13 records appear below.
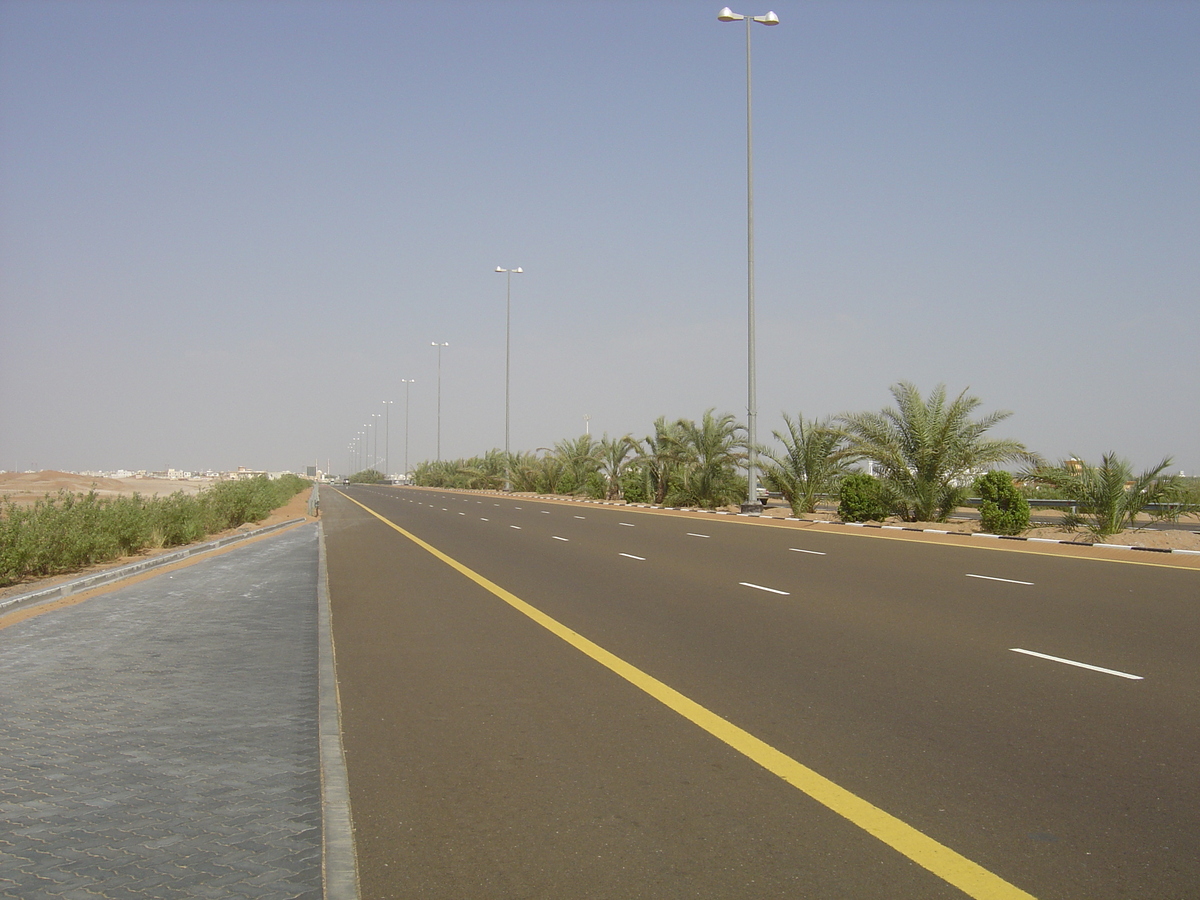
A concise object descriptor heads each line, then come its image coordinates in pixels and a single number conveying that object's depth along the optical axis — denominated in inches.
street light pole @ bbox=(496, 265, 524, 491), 2704.2
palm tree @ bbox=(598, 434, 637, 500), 2135.8
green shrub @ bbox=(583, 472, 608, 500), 2236.7
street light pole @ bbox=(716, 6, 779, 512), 1233.4
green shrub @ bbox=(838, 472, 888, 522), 1200.2
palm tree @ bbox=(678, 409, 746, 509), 1651.1
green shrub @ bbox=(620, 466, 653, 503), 1926.7
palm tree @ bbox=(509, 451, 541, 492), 2864.2
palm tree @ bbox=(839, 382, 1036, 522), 1115.3
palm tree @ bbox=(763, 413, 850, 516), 1364.4
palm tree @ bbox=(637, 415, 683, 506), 1747.0
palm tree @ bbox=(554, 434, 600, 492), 2304.4
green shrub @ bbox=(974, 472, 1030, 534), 982.4
